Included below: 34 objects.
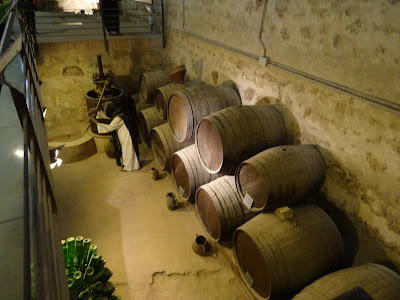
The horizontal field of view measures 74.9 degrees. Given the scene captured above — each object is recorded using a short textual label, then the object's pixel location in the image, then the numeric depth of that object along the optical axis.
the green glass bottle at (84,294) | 2.44
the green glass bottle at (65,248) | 2.67
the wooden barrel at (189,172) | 3.91
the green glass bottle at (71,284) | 2.41
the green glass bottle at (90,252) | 2.72
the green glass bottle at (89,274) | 2.61
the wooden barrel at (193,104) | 3.69
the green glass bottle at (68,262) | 2.60
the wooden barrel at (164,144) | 4.56
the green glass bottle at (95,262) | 2.68
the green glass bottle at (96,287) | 2.55
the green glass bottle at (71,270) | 2.53
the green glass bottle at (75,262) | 2.61
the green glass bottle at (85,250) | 2.70
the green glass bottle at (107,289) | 2.66
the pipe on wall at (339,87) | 2.22
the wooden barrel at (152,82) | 5.25
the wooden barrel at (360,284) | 1.95
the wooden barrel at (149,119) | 5.21
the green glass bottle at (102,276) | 2.67
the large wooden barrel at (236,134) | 2.95
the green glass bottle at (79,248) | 2.69
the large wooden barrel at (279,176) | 2.55
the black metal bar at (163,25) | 5.93
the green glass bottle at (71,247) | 2.68
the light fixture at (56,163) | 3.33
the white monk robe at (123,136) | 5.11
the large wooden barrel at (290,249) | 2.39
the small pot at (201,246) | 3.62
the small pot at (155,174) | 5.04
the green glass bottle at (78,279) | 2.45
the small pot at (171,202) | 4.35
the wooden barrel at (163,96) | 4.55
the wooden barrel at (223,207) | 3.28
